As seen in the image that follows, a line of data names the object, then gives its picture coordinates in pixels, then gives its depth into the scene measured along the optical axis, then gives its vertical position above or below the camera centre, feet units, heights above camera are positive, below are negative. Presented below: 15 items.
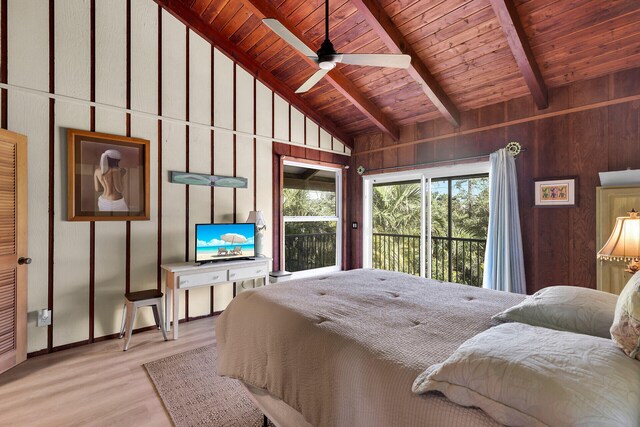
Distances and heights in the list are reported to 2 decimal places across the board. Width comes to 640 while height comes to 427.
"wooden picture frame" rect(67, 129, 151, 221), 9.79 +1.41
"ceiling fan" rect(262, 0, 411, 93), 7.47 +3.94
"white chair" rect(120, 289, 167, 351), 9.57 -2.78
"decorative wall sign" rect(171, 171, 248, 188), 11.80 +1.55
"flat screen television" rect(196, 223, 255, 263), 11.38 -0.92
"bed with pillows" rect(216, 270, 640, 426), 2.71 -1.69
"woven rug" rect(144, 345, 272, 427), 6.30 -4.09
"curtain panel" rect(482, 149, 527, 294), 11.28 -0.71
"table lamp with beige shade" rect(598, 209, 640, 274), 6.98 -0.68
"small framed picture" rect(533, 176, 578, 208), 10.41 +0.80
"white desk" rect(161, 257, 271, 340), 10.43 -2.08
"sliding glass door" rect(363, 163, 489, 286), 13.97 -0.20
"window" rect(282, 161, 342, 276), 15.60 -0.04
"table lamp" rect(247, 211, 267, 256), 12.99 -0.32
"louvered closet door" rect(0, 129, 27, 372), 7.99 -0.76
